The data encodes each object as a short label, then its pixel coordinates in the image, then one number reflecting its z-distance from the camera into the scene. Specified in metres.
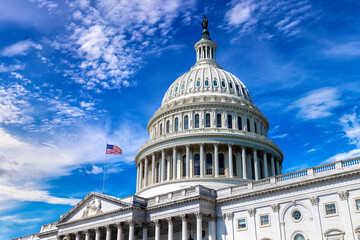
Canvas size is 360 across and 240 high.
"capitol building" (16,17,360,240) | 43.19
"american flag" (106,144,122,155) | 68.96
